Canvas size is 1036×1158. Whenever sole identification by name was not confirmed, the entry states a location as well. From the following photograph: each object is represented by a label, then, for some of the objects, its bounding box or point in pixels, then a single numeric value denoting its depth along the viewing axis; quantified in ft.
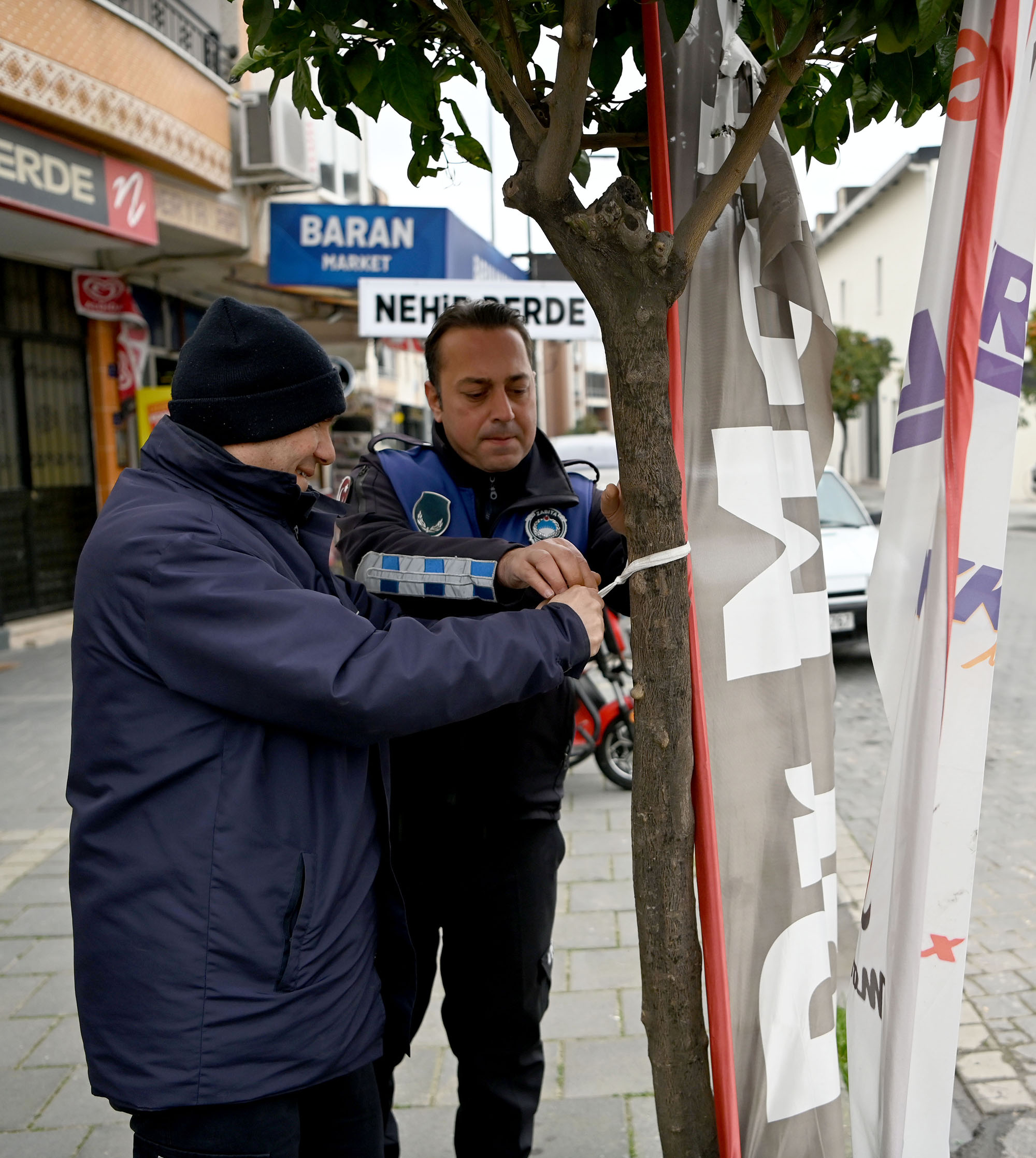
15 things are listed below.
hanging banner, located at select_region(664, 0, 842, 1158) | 6.41
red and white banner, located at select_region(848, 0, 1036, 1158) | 5.82
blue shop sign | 33.94
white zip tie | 5.95
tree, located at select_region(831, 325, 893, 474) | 105.60
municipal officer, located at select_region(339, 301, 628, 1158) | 7.80
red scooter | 20.04
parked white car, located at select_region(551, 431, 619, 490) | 37.70
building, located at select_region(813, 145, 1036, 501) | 120.26
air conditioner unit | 39.14
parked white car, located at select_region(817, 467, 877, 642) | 30.81
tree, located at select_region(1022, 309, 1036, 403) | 66.90
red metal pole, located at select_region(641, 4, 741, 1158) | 6.14
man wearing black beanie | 5.35
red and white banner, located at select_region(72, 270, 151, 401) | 39.34
